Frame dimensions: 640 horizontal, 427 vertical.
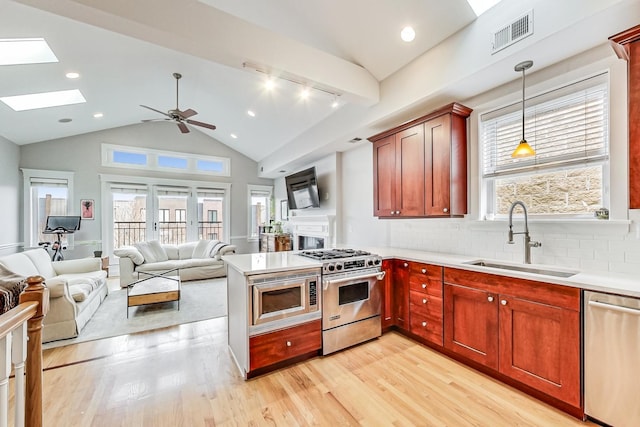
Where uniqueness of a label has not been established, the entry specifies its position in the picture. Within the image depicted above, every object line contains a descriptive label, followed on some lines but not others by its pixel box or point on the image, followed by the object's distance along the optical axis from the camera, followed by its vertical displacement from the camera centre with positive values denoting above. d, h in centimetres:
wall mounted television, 562 +53
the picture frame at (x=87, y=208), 611 +17
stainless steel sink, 214 -50
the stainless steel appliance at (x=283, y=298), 225 -75
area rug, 324 -139
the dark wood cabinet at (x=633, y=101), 167 +67
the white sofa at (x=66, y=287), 294 -91
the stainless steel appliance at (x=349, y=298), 266 -88
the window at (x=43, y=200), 555 +35
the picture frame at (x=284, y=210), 775 +9
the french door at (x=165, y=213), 657 +5
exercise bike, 541 -25
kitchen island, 224 -86
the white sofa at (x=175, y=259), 524 -97
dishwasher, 159 -91
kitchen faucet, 234 -26
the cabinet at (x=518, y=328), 183 -91
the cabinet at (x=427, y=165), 280 +53
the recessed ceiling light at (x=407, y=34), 270 +179
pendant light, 218 +50
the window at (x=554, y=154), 214 +50
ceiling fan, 420 +156
